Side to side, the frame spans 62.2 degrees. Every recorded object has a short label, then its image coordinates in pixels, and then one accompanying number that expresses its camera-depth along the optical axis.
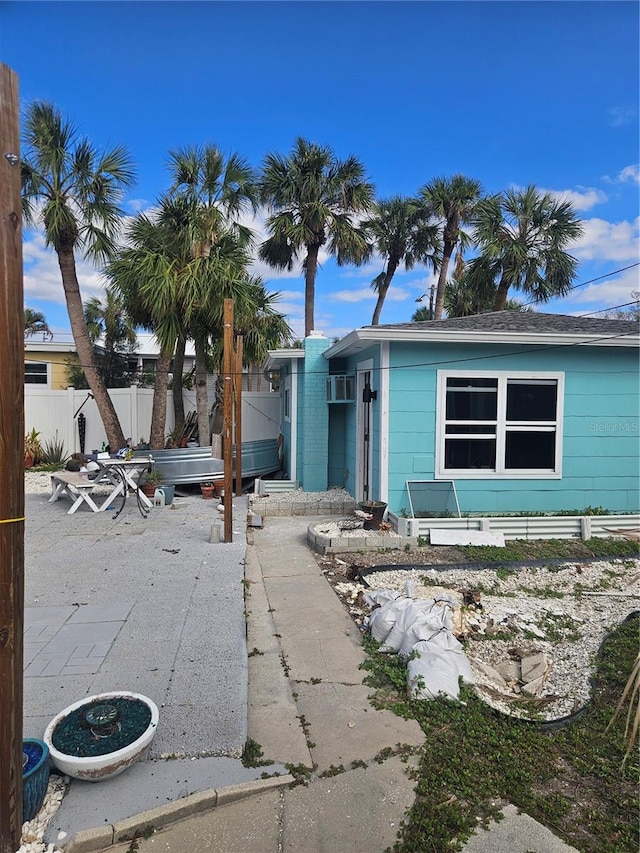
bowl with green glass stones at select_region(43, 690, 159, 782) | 2.35
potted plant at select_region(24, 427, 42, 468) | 12.91
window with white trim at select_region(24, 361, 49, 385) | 17.72
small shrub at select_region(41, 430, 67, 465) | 13.29
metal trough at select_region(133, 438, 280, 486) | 10.48
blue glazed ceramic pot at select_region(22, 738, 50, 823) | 2.16
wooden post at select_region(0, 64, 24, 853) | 1.94
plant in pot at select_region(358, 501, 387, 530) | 7.02
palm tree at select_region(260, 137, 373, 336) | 15.65
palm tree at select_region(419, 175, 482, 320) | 17.28
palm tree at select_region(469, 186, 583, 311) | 14.56
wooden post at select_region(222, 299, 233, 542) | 6.76
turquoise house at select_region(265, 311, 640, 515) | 7.41
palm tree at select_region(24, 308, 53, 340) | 21.30
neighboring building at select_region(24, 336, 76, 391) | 17.58
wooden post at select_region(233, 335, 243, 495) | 10.42
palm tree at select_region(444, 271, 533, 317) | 16.17
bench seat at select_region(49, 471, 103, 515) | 8.70
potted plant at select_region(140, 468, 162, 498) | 10.03
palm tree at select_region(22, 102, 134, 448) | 9.94
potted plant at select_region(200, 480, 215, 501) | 10.28
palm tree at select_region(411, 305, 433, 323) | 26.80
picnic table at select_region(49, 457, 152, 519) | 8.71
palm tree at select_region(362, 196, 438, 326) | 18.86
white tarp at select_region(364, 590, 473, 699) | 3.28
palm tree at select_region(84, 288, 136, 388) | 17.55
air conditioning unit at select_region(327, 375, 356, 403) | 9.20
